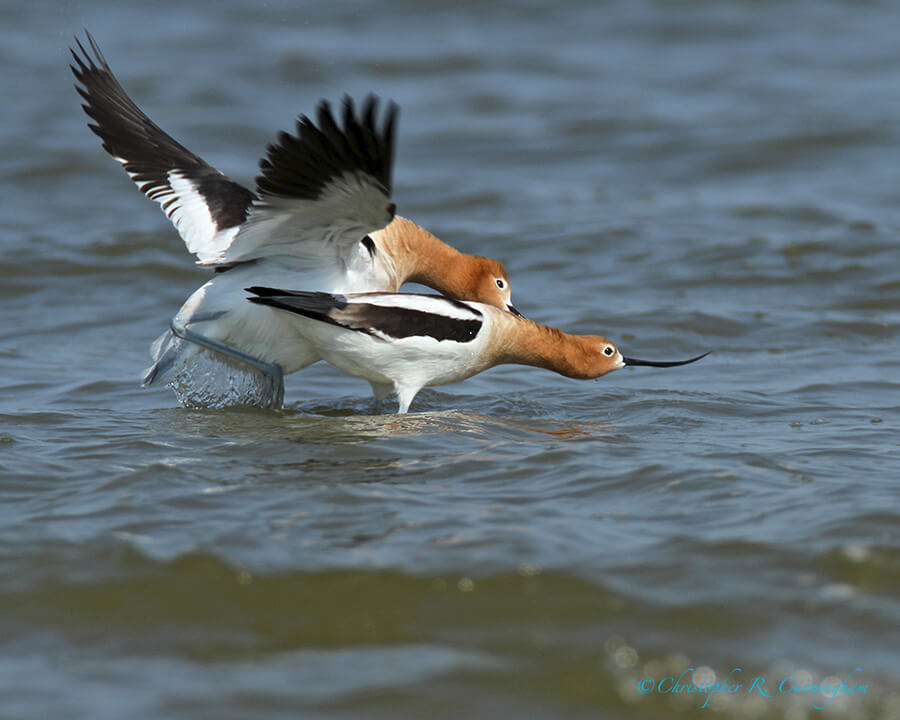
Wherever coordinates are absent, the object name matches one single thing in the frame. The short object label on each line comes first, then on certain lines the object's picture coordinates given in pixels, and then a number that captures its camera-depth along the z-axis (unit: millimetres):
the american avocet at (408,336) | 14328
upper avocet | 12203
